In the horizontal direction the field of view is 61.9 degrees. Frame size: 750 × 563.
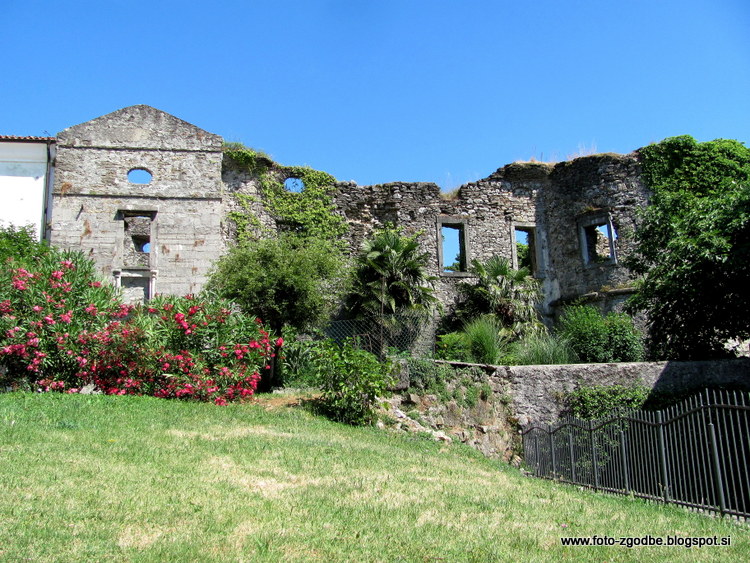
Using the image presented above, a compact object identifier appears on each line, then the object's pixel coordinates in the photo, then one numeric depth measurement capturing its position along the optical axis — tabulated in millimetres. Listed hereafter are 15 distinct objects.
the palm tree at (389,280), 16078
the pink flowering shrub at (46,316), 10750
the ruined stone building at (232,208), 17391
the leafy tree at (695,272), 11617
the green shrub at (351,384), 9781
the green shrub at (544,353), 13734
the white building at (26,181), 18484
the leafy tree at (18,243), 15719
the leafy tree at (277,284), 12867
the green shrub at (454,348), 14685
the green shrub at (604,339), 14477
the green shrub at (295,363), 13039
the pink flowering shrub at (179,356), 10547
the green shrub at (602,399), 12195
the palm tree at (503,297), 16859
